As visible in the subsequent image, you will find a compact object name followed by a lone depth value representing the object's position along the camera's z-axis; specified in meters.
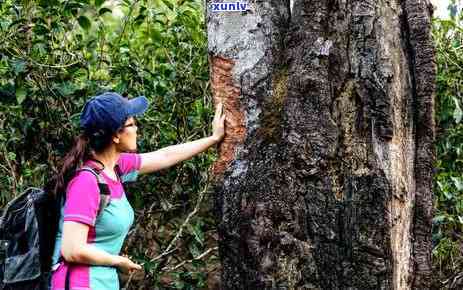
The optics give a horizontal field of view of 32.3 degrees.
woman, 3.18
